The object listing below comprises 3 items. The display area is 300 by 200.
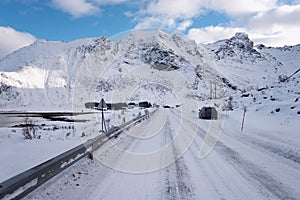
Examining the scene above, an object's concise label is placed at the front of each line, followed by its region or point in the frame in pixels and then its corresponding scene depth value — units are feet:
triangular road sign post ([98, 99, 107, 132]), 45.36
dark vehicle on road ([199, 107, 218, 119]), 85.76
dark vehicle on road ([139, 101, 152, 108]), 290.76
